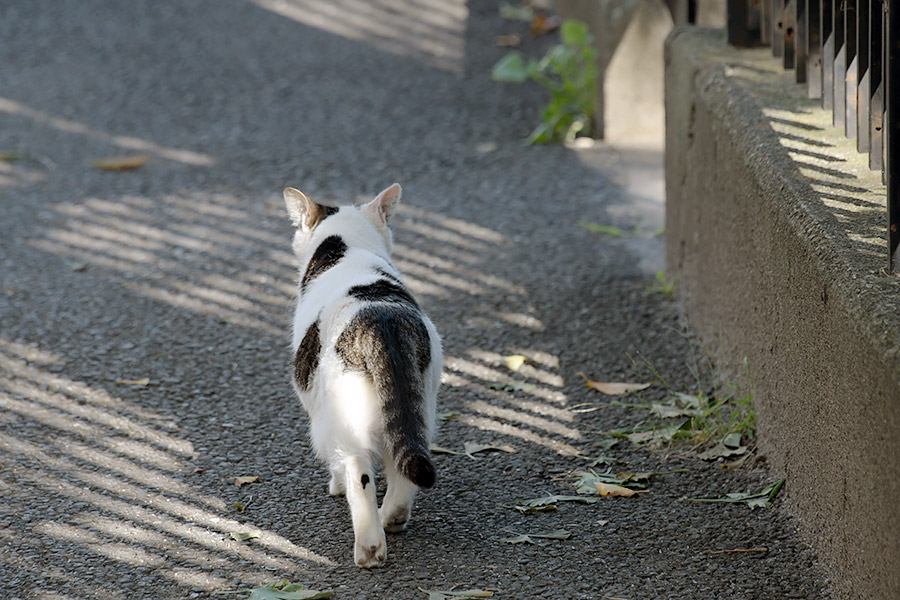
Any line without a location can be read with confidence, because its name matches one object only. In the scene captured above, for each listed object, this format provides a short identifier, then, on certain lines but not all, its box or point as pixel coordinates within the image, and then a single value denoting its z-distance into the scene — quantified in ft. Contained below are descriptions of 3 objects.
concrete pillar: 44.39
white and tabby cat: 19.34
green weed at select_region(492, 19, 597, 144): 46.50
